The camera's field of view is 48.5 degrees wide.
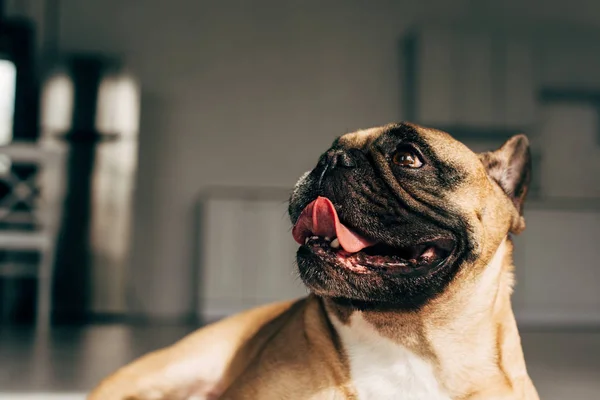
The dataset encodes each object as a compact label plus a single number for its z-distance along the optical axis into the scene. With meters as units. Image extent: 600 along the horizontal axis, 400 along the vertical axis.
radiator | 3.90
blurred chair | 3.46
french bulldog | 0.95
